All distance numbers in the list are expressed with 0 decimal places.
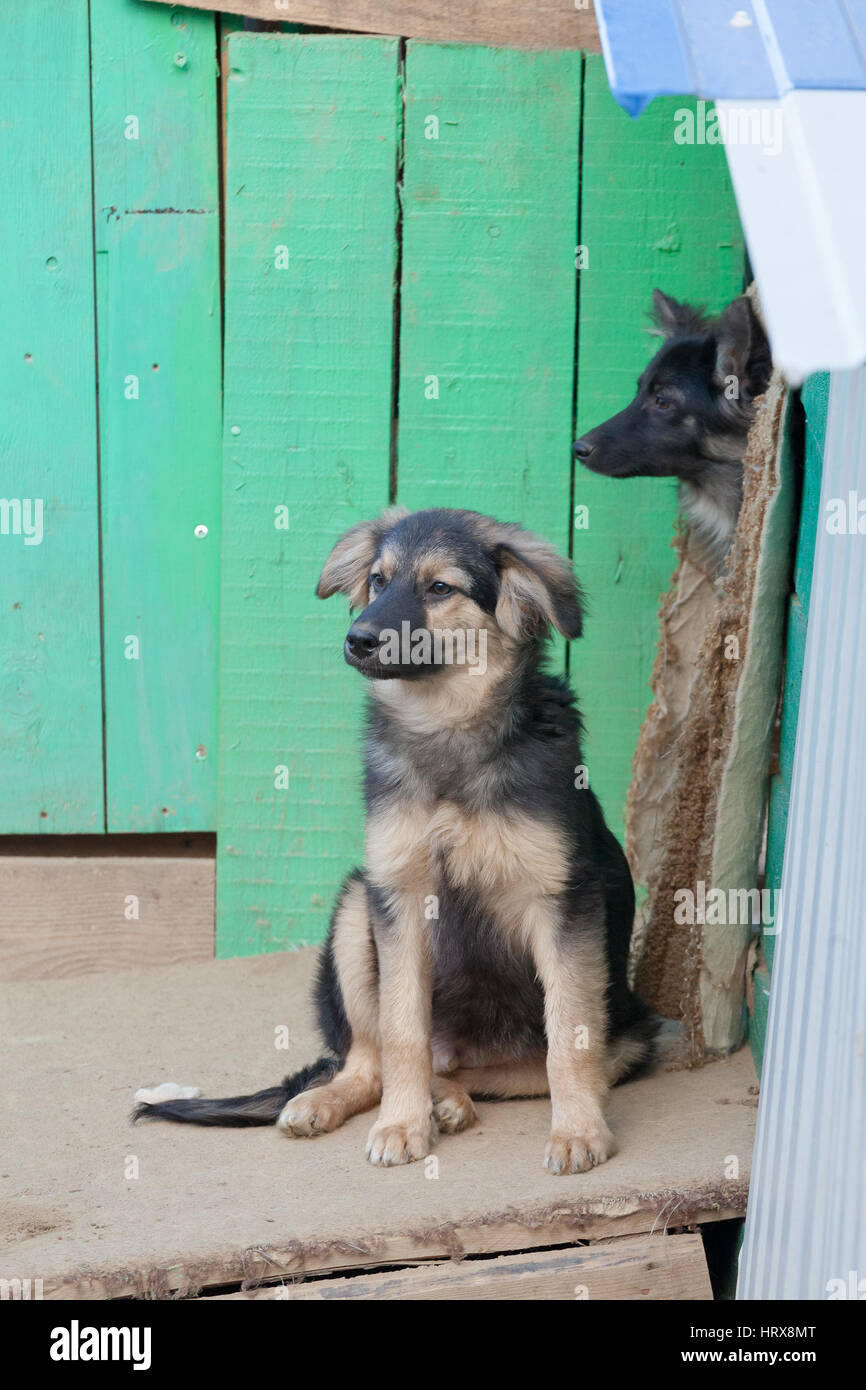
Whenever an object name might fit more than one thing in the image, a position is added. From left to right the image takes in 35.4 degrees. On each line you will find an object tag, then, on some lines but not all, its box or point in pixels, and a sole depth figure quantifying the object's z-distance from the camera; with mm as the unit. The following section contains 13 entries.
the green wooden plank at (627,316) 4449
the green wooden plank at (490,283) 4398
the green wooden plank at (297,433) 4402
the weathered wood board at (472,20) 4340
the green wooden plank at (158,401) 4398
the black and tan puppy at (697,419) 4324
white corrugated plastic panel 2180
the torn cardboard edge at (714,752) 3664
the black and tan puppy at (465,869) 3357
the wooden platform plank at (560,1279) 2912
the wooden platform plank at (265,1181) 2924
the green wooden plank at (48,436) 4367
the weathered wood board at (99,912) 4797
